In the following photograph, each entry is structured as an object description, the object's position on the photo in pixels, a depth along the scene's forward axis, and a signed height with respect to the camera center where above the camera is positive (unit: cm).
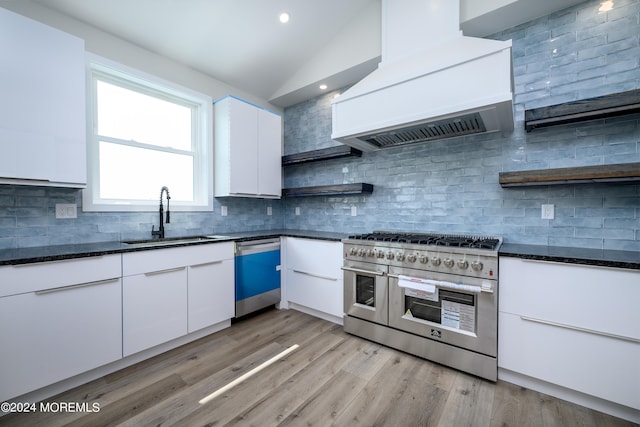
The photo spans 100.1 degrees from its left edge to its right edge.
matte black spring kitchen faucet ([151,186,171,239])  262 -15
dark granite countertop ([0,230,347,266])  156 -27
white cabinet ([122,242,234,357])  201 -69
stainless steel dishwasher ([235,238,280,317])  280 -70
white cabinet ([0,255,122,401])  153 -69
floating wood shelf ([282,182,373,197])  301 +25
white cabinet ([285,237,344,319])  273 -70
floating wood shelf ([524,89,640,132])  170 +68
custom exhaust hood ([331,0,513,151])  178 +94
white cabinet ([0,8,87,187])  166 +71
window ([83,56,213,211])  239 +71
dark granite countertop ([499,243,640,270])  150 -28
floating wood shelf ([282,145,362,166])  314 +69
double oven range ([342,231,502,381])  188 -68
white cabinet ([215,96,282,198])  305 +75
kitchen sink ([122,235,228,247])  246 -29
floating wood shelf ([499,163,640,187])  166 +24
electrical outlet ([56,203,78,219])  210 +0
